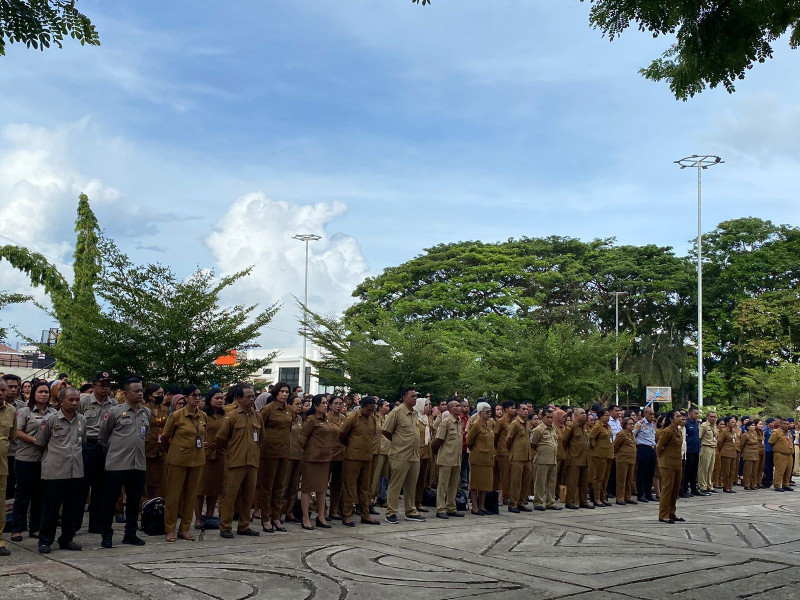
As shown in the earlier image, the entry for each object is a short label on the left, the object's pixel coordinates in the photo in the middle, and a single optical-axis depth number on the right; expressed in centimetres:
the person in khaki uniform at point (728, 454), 1906
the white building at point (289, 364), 5875
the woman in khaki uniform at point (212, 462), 1009
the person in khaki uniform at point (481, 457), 1253
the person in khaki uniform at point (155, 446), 1027
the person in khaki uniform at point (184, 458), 925
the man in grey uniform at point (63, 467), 821
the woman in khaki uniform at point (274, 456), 1027
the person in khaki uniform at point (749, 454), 1991
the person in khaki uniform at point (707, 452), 1818
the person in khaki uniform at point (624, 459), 1519
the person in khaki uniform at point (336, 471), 1123
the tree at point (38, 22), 671
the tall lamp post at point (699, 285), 3818
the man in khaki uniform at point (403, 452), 1169
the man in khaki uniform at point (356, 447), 1101
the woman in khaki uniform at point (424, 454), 1332
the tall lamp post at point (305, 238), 5391
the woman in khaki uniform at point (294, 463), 1066
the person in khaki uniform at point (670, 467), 1191
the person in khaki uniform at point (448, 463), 1234
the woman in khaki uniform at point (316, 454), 1052
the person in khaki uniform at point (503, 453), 1342
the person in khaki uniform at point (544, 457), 1380
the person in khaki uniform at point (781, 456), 1958
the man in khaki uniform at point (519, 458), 1345
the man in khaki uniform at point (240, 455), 963
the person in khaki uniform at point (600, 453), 1496
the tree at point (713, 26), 600
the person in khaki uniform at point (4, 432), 804
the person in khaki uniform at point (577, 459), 1430
